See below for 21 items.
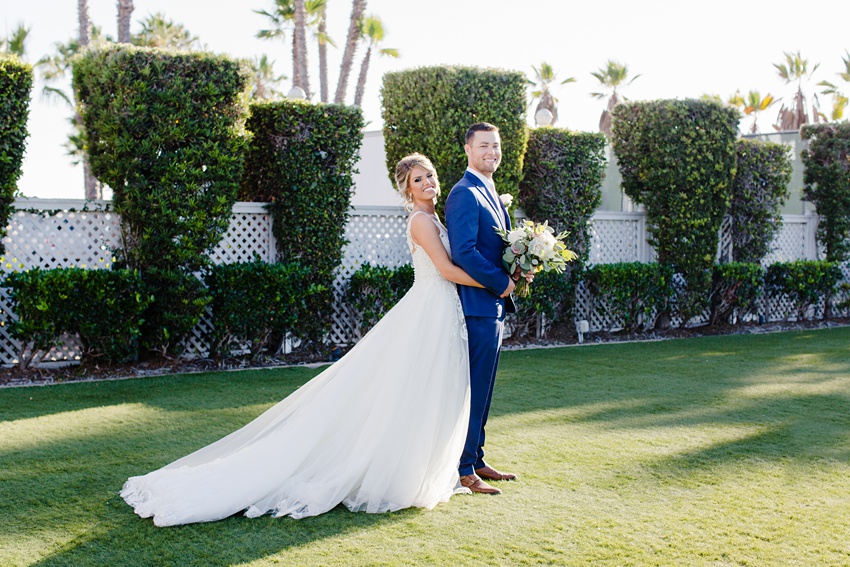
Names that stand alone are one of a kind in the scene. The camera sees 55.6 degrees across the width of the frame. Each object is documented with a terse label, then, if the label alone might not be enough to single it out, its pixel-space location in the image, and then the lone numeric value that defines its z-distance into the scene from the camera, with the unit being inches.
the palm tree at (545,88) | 1433.3
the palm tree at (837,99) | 1416.1
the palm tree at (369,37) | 993.5
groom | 173.3
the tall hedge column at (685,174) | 457.1
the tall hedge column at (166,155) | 314.7
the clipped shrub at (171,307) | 325.1
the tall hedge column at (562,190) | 430.6
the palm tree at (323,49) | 1026.1
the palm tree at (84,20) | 806.4
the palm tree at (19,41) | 1007.6
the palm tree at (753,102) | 1560.0
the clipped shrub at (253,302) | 338.6
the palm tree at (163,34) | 1108.9
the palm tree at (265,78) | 1216.0
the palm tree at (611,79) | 1502.2
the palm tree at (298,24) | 915.4
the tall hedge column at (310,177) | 357.7
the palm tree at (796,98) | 1459.3
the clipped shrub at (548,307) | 421.7
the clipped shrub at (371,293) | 374.9
